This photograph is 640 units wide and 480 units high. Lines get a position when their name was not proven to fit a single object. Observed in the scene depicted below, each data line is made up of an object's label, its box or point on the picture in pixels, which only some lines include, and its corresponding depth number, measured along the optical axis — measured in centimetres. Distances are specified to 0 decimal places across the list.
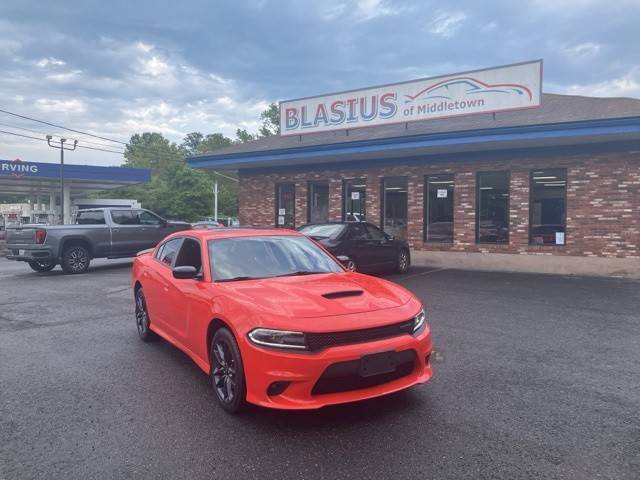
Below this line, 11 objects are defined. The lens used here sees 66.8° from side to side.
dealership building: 1199
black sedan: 1095
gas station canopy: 2964
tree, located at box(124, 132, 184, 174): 8700
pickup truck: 1256
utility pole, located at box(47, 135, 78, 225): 3017
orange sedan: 339
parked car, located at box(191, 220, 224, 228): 1793
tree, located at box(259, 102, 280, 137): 6342
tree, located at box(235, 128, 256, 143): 7388
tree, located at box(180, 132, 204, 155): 12121
